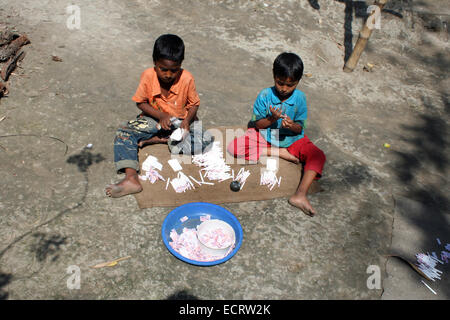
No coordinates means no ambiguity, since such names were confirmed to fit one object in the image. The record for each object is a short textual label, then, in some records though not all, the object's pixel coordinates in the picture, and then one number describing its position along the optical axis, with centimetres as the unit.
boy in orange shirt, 370
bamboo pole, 635
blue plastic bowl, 337
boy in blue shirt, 383
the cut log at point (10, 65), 506
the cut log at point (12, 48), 531
